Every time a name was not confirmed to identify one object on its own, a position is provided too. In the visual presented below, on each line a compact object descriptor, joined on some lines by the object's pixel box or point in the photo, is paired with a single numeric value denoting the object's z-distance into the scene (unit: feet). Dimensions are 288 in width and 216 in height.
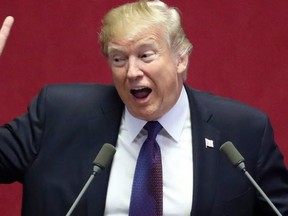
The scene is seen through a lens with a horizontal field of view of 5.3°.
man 21.82
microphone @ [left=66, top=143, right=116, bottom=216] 21.08
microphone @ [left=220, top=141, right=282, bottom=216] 21.11
